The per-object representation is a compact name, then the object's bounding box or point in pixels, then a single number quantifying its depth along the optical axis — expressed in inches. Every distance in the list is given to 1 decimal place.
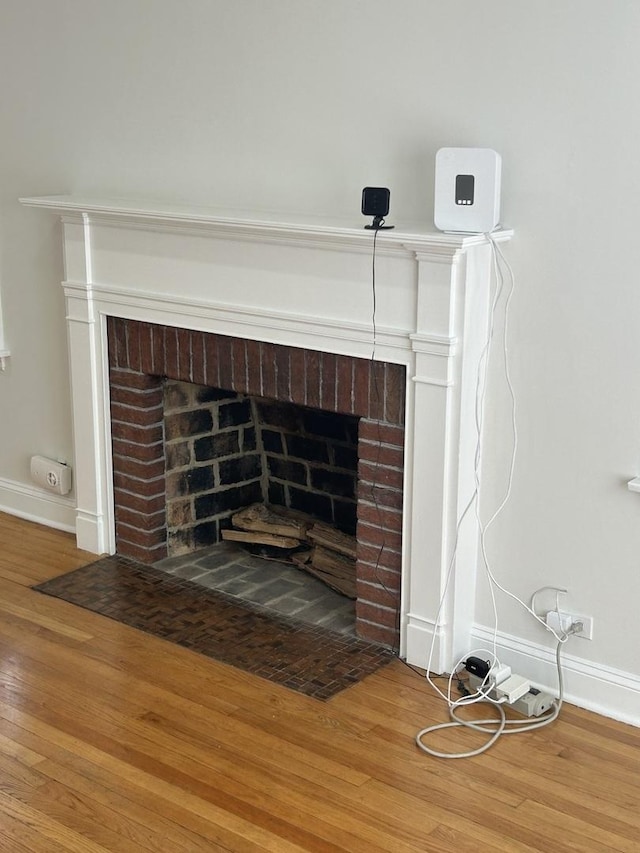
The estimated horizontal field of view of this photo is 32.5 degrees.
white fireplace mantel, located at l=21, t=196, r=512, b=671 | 113.2
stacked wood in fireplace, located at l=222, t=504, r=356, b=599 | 144.0
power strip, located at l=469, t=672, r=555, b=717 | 113.6
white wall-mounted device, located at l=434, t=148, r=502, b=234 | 107.2
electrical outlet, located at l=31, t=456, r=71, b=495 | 161.9
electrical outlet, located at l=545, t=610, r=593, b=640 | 114.3
